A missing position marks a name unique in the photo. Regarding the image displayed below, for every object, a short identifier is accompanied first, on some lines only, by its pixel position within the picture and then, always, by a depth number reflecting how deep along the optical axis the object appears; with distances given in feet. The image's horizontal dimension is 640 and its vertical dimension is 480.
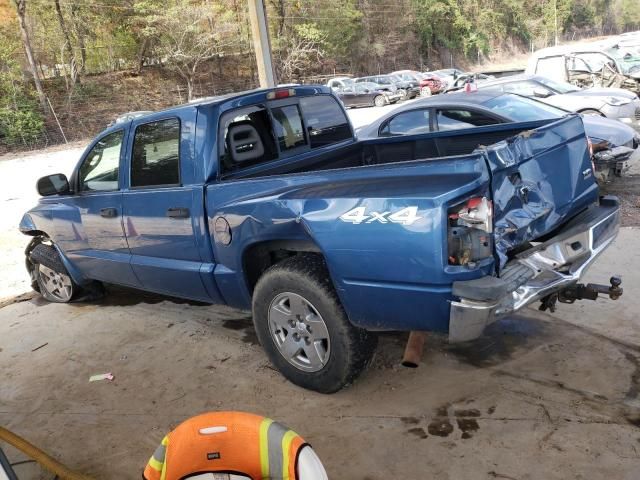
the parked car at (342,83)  93.35
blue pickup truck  9.09
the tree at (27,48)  93.04
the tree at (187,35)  110.32
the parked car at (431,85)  92.26
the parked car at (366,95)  90.07
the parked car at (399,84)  91.61
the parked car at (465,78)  83.61
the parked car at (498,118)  23.82
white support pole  30.89
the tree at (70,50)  99.35
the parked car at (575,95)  33.53
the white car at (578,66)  47.24
